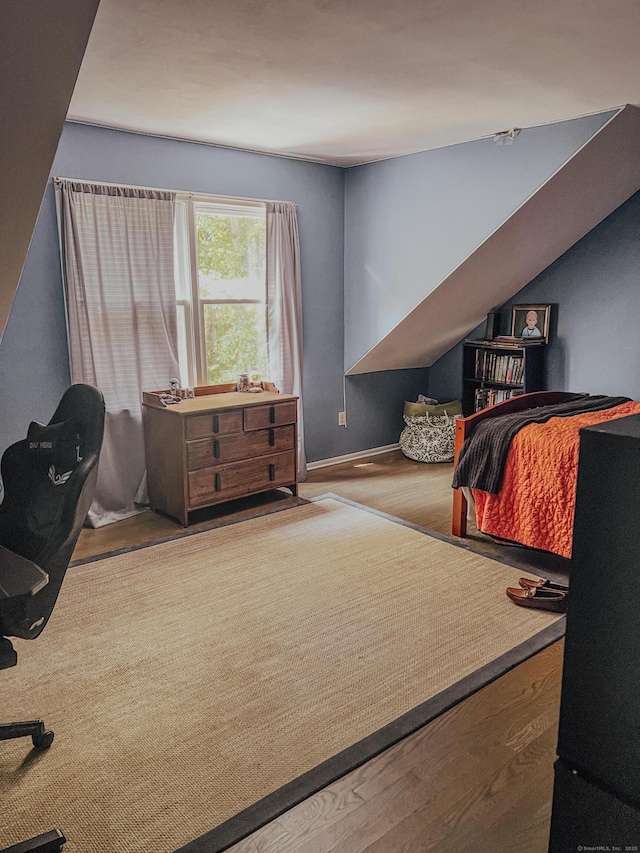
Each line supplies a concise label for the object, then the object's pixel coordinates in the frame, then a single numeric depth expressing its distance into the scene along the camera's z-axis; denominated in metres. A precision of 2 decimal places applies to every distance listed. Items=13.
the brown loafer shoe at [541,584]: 2.94
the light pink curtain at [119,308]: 3.70
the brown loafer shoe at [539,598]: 2.79
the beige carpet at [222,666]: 1.81
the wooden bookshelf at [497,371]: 4.80
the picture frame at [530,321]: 4.80
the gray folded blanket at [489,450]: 3.35
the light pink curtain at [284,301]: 4.51
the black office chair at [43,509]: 1.60
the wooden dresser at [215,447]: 3.81
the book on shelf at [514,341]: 4.75
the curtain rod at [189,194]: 3.65
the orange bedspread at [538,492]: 3.11
